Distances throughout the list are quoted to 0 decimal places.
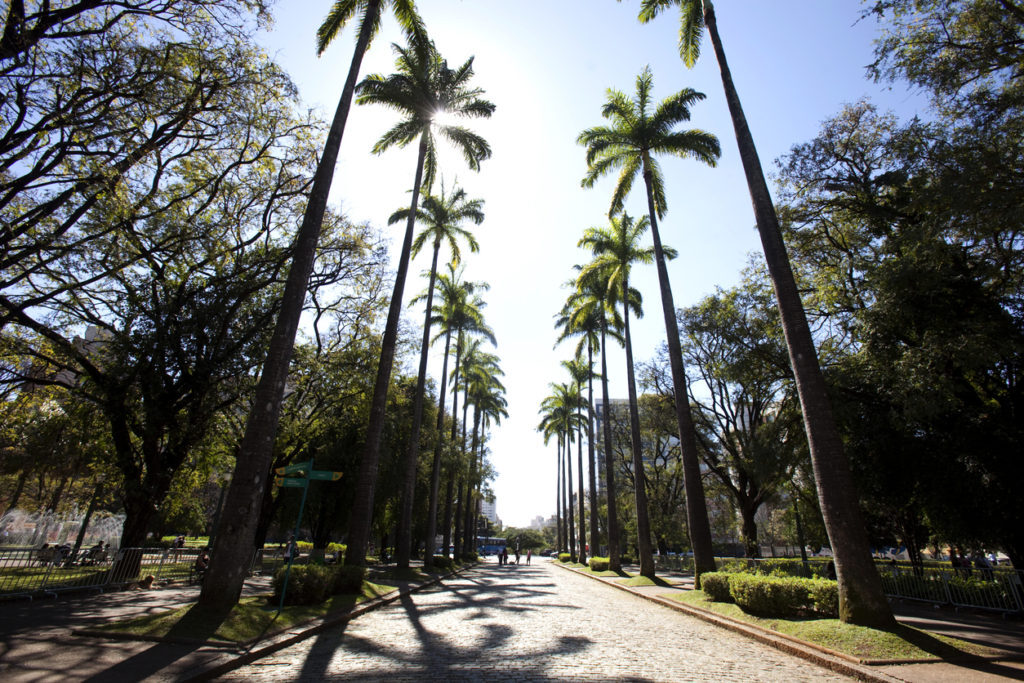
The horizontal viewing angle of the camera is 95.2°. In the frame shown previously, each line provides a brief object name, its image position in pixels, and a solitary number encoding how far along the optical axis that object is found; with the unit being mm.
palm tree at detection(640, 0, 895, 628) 7949
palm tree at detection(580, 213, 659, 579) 25125
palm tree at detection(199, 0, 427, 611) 8461
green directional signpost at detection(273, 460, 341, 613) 9102
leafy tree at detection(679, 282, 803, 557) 18453
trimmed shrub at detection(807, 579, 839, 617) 9289
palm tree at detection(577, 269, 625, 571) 26828
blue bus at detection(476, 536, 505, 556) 77425
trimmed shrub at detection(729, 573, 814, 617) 9812
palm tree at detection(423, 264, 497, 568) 31328
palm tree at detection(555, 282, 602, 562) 30078
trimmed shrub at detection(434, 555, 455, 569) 28266
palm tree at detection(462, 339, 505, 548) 38462
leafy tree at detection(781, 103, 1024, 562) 10820
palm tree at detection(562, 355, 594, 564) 42188
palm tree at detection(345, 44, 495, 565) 16641
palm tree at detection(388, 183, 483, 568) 26062
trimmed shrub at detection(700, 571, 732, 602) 11969
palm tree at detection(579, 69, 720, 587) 17594
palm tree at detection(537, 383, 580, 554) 47281
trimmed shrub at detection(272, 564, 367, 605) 10523
